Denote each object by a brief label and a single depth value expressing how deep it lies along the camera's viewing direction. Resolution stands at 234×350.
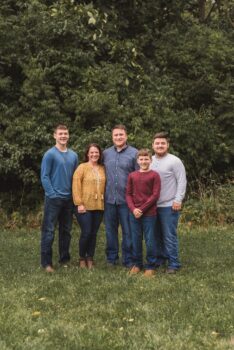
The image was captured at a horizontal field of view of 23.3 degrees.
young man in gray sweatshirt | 7.60
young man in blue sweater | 7.79
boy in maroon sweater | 7.47
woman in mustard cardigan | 7.89
